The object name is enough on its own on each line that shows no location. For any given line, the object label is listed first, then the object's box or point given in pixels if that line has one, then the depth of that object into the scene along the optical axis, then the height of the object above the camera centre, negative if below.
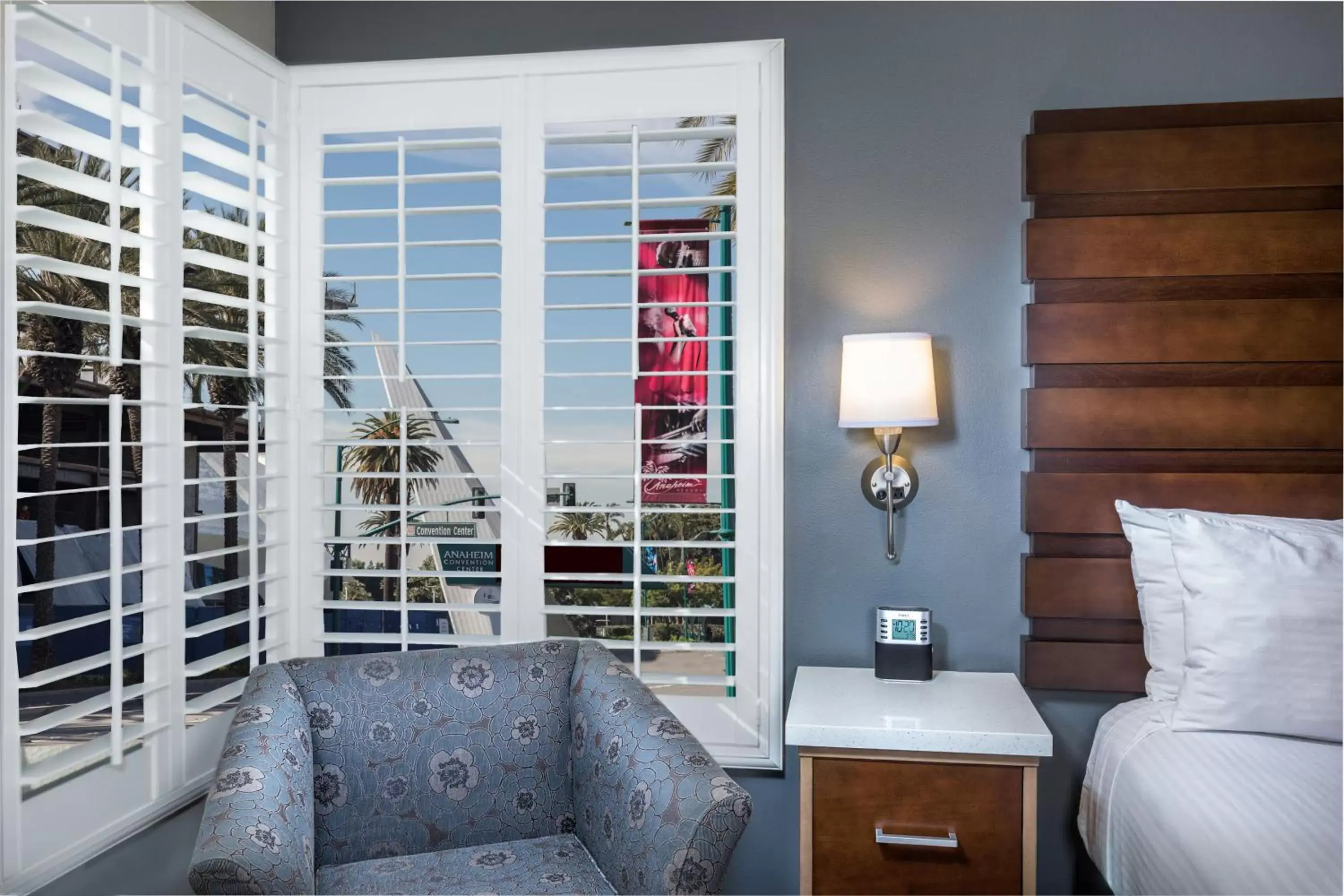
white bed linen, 1.38 -0.61
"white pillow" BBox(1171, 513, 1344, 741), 1.81 -0.37
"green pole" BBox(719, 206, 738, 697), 2.44 +0.07
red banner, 2.45 +0.17
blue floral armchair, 1.58 -0.62
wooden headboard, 2.22 +0.25
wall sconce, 2.18 +0.14
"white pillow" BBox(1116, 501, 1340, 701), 2.05 -0.33
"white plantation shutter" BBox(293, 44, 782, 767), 2.42 +0.21
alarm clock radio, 2.22 -0.47
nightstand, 1.86 -0.72
